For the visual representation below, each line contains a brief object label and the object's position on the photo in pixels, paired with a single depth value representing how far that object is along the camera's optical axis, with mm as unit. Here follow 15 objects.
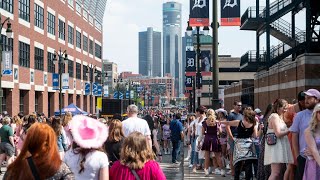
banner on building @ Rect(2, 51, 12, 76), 31645
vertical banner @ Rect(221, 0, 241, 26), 17812
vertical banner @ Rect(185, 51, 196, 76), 40594
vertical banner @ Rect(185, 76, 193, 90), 49188
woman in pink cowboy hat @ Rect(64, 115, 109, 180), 5484
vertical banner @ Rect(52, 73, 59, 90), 43169
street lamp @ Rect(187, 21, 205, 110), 29491
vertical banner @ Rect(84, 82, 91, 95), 50569
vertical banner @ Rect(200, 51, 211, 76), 36062
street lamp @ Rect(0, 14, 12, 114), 25359
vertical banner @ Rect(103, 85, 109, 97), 72425
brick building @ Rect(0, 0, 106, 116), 41938
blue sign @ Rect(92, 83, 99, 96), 51625
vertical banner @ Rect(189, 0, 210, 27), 19000
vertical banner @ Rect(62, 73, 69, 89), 43541
